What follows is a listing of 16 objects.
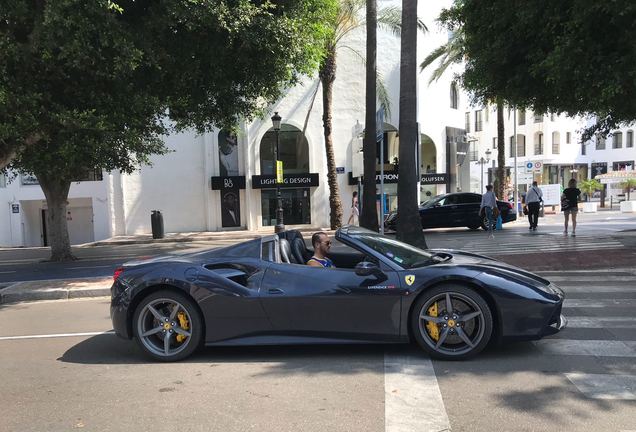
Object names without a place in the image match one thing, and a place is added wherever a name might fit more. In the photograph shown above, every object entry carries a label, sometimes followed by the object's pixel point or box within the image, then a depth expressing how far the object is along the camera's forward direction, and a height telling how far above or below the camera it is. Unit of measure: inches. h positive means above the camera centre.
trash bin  946.1 -53.2
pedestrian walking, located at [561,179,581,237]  612.4 -19.9
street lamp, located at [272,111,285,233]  751.7 +10.1
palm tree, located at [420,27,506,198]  957.8 +230.0
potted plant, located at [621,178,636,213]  1291.8 -65.4
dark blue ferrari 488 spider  192.4 -42.1
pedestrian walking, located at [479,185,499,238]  732.0 -28.8
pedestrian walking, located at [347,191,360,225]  879.1 -38.9
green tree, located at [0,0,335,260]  316.8 +92.4
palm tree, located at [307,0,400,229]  860.0 +206.4
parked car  826.8 -43.3
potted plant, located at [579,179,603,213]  1673.2 -14.8
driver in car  222.4 -23.9
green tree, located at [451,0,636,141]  352.8 +97.5
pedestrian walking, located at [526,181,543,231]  703.7 -26.9
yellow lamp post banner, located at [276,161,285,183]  759.8 +29.0
